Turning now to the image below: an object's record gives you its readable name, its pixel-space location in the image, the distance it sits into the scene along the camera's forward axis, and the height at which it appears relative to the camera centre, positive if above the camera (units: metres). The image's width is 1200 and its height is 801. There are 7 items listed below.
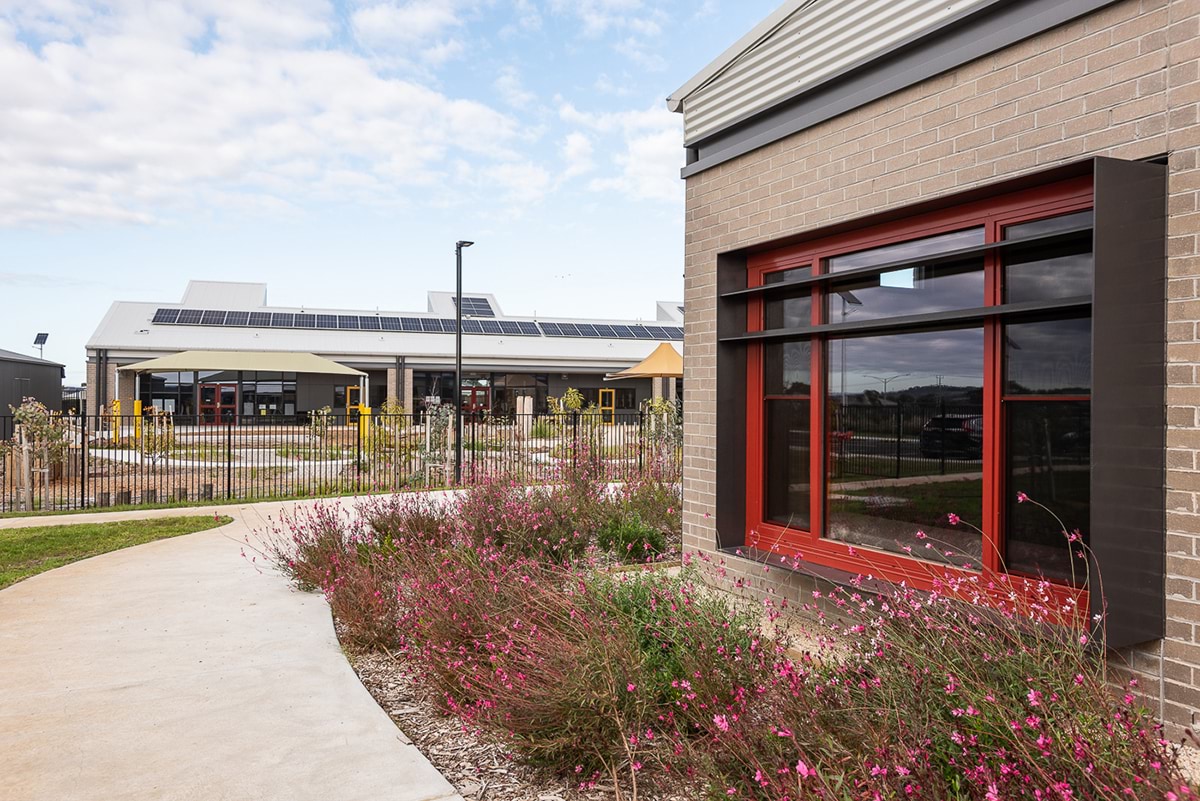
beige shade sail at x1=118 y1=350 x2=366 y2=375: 23.50 +1.22
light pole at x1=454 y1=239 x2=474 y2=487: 17.29 +2.64
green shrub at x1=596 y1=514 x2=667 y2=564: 8.12 -1.54
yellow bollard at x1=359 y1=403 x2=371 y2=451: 19.72 -0.87
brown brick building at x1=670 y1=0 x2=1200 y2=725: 3.50 +0.66
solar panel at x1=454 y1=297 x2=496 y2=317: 46.94 +5.95
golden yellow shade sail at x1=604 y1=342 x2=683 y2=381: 16.97 +0.84
